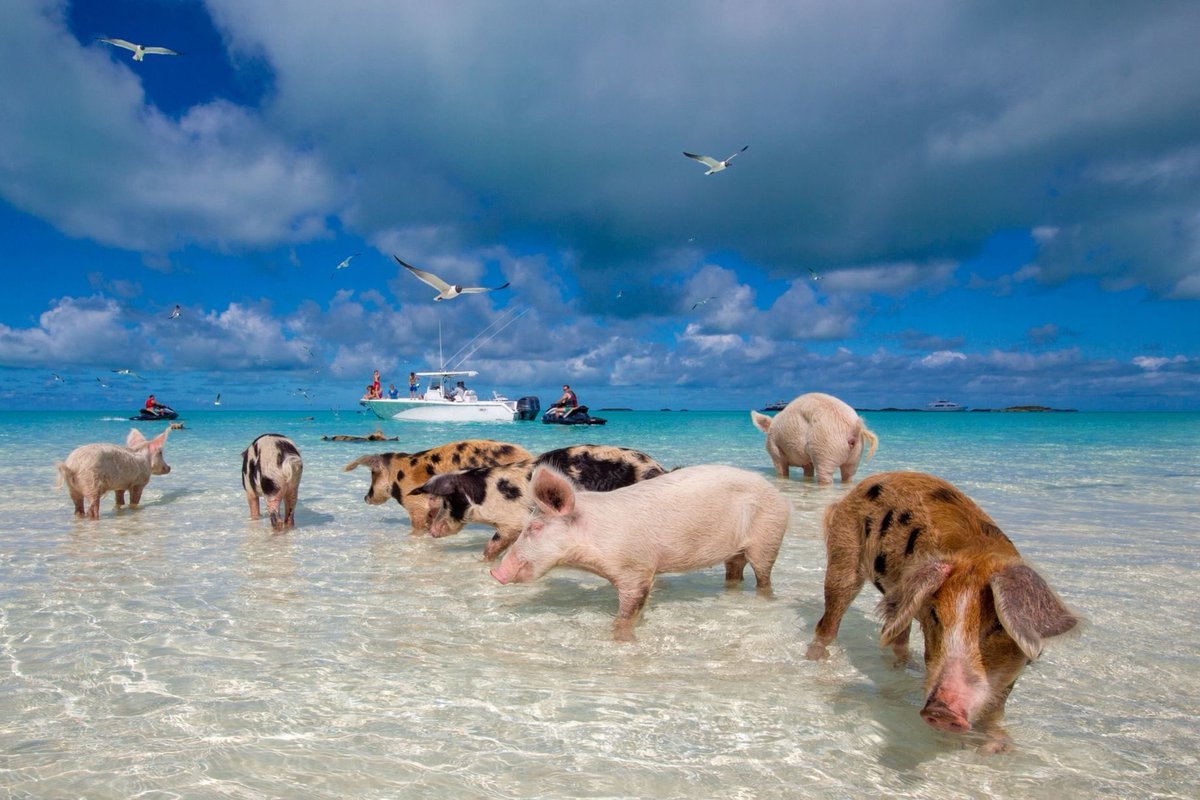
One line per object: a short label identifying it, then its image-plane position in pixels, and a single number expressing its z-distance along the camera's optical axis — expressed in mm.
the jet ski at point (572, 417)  46969
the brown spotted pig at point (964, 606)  2658
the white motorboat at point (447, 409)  53875
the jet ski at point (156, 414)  48375
